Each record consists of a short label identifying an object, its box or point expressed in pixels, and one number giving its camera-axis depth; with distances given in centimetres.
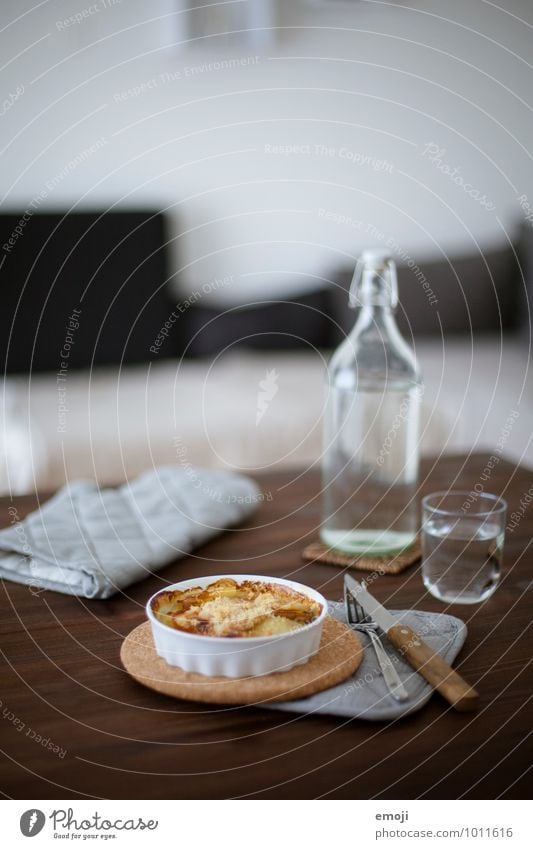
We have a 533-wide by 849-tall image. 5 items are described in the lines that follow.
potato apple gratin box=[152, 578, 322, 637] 49
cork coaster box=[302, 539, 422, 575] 70
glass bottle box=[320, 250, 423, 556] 75
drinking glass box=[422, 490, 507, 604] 65
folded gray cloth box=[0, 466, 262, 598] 68
